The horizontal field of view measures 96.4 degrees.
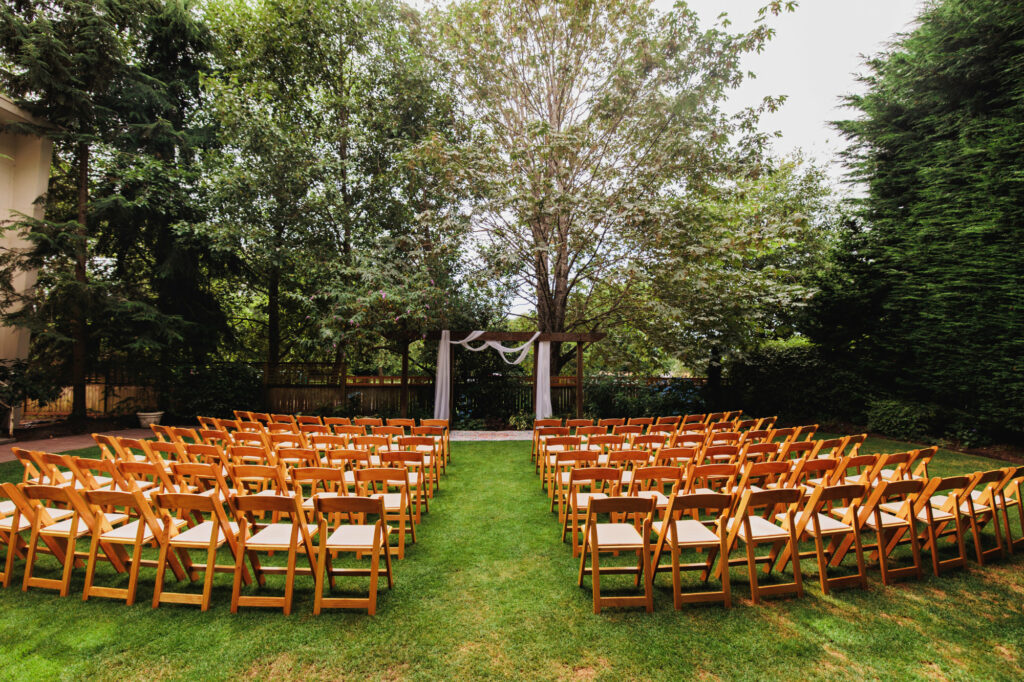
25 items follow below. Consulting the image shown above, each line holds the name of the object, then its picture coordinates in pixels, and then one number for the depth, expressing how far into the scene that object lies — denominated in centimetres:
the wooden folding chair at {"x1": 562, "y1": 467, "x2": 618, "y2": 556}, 406
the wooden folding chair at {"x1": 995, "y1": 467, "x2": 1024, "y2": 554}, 399
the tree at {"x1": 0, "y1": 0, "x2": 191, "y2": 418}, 1000
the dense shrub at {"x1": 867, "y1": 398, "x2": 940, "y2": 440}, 958
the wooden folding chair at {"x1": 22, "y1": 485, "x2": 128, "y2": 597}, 312
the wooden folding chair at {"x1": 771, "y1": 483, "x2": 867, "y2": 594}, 335
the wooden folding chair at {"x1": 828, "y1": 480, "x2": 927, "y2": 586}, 351
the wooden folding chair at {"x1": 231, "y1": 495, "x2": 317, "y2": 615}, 302
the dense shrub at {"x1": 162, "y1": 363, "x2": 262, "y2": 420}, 1266
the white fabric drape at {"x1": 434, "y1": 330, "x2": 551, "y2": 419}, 1161
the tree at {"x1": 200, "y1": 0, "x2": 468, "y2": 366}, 1242
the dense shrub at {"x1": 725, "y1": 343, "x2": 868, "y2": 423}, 1141
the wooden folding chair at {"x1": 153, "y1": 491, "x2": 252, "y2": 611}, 302
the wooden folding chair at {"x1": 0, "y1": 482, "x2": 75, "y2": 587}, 324
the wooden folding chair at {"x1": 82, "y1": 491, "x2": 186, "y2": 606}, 302
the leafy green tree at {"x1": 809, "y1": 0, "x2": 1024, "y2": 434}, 858
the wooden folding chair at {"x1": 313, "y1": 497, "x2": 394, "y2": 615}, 304
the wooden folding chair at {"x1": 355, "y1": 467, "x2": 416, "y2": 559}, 396
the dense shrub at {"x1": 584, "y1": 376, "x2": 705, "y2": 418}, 1308
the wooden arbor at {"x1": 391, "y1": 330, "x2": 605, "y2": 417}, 1145
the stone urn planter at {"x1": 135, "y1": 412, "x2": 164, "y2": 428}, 1220
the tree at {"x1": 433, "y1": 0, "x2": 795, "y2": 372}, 1118
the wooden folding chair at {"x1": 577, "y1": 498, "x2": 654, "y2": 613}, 312
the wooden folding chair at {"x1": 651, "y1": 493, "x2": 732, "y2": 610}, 316
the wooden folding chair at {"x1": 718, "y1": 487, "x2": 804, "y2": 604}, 326
